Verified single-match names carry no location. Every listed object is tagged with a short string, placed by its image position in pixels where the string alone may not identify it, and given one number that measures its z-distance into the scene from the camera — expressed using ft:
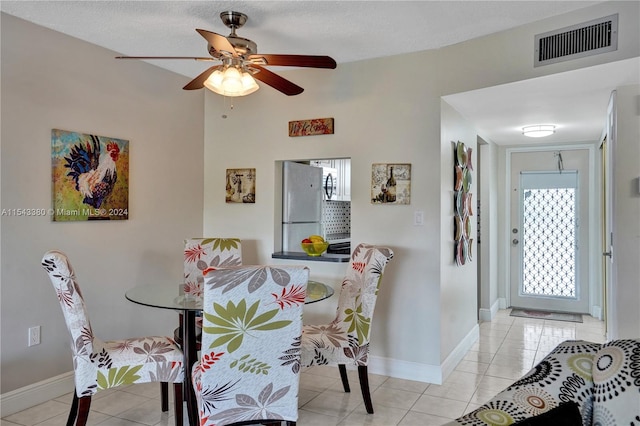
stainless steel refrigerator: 12.96
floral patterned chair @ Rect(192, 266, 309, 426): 5.74
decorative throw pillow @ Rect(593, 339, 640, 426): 3.45
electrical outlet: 9.20
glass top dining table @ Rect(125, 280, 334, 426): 7.21
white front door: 17.30
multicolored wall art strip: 11.64
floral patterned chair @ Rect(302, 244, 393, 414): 8.62
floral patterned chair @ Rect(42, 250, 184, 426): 6.95
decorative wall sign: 11.79
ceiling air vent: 7.86
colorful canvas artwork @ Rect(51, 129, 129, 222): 9.67
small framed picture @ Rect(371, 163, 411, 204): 10.90
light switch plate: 10.71
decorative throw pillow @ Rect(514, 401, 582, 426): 2.98
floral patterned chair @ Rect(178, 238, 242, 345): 11.08
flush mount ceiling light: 13.58
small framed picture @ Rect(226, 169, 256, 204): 12.93
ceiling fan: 7.71
